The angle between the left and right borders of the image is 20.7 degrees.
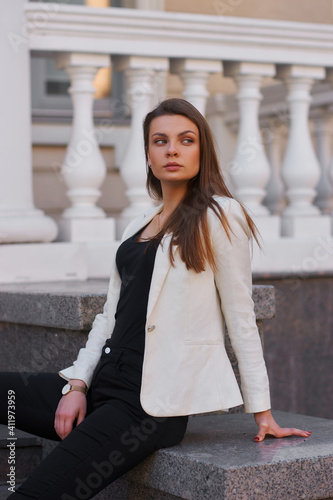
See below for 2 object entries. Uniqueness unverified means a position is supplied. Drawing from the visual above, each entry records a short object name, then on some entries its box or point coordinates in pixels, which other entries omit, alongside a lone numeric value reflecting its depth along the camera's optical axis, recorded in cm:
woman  239
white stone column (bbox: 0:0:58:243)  386
